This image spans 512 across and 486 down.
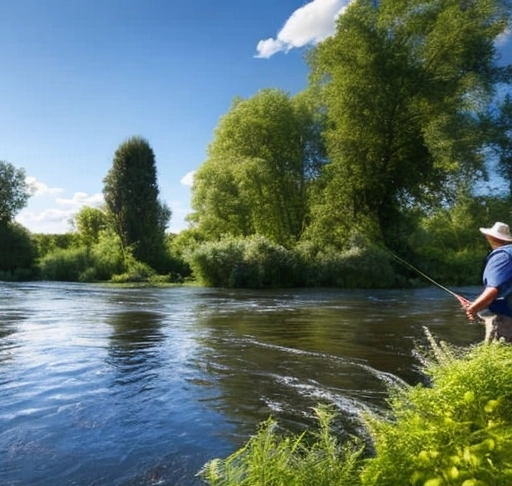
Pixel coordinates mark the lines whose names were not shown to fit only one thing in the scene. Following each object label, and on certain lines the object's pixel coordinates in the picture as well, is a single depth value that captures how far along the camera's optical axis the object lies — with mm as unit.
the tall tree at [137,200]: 47625
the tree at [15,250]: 46500
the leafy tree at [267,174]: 39688
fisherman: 5562
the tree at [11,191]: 57344
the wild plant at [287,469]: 2400
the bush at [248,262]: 30078
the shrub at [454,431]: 2254
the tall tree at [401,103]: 31391
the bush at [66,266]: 42281
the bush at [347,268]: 29609
